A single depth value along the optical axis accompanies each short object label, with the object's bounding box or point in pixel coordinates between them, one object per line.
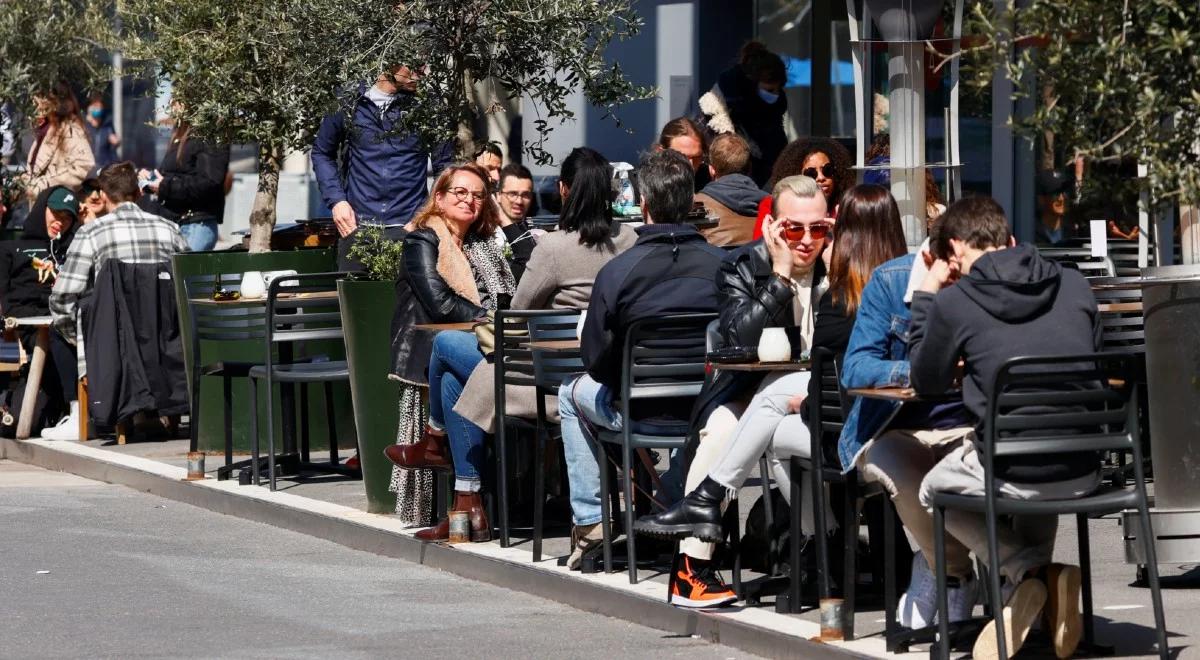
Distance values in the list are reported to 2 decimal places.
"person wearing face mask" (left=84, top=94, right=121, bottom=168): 50.46
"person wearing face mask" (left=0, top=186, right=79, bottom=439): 27.04
